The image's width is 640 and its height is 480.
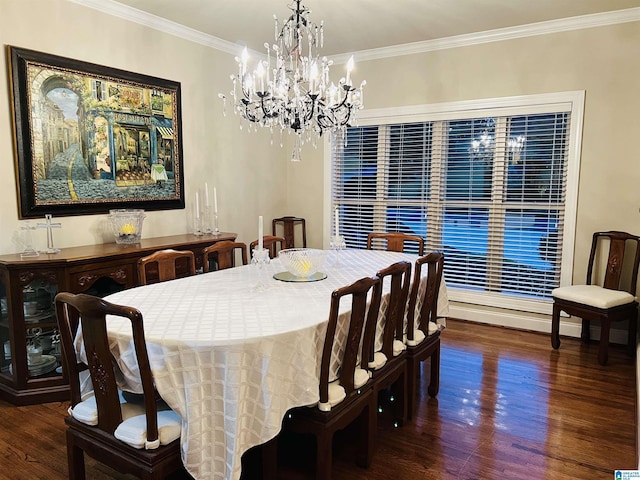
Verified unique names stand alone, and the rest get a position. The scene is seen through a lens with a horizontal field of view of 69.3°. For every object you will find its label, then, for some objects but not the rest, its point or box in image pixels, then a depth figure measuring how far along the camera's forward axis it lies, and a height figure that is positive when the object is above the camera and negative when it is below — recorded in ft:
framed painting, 10.41 +1.30
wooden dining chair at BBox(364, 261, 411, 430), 7.71 -2.65
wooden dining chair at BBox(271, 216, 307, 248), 18.37 -1.51
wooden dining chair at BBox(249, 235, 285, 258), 10.96 -1.36
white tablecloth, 5.51 -2.21
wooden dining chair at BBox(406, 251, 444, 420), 9.11 -2.85
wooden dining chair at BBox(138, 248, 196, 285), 8.80 -1.50
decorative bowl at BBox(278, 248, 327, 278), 9.23 -1.46
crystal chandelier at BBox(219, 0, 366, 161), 9.18 +1.79
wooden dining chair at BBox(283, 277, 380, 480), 6.50 -2.96
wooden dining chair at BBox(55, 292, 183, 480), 5.36 -2.83
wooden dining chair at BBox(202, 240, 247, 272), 10.39 -1.46
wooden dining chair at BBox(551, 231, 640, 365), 11.93 -2.78
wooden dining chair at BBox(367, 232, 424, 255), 13.38 -1.47
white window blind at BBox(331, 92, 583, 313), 14.15 +0.12
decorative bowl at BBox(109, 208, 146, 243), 11.63 -0.91
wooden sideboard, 9.52 -2.54
